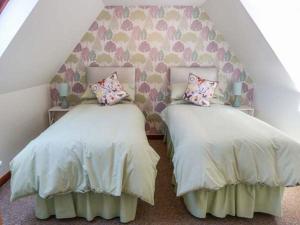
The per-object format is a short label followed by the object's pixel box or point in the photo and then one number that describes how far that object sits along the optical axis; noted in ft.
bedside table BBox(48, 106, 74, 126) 11.22
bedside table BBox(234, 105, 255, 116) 11.32
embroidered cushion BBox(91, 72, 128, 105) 10.49
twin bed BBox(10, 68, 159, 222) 5.64
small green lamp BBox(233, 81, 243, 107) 11.57
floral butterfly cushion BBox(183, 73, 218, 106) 10.47
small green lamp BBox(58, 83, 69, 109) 11.27
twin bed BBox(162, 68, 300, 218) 5.76
